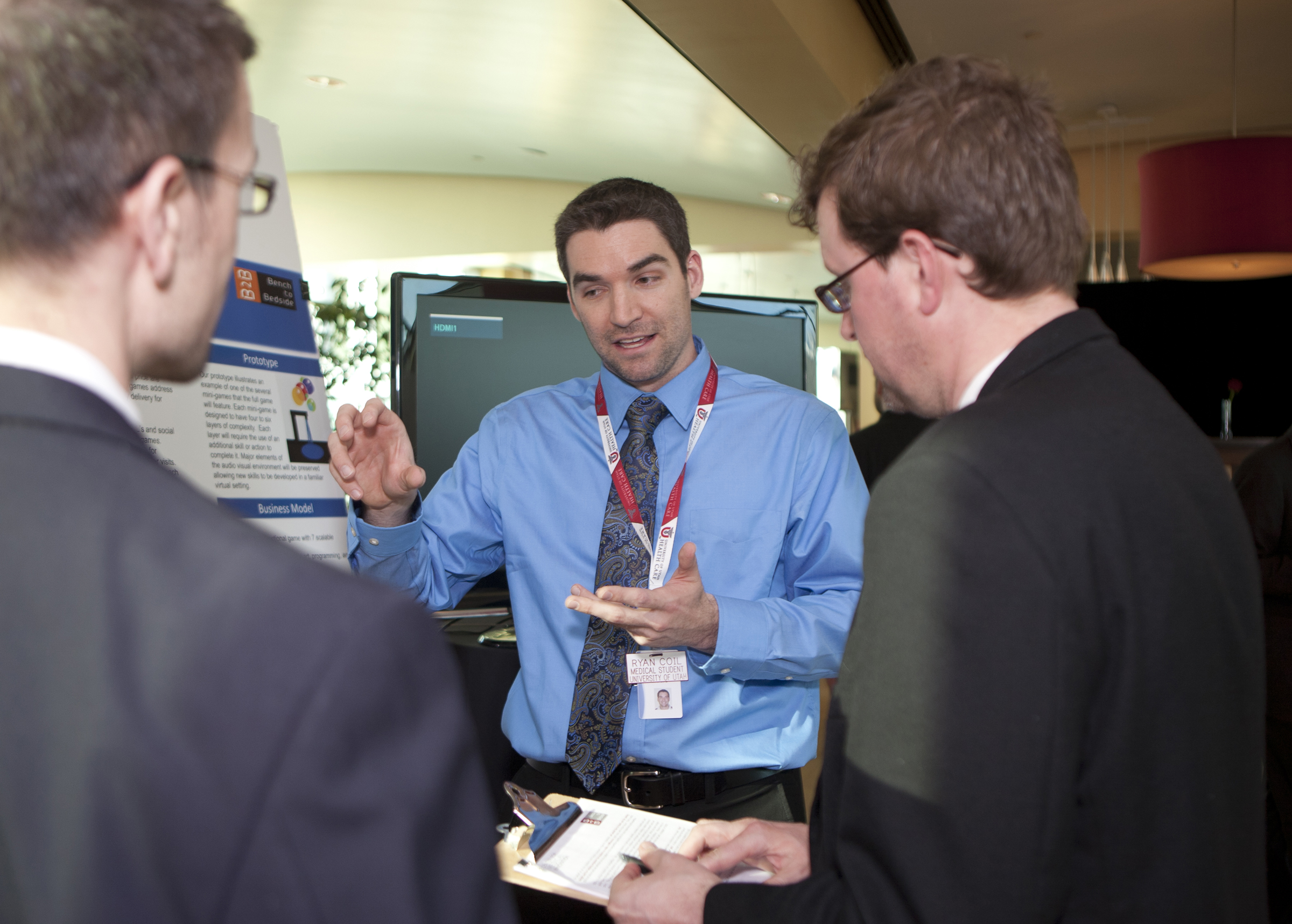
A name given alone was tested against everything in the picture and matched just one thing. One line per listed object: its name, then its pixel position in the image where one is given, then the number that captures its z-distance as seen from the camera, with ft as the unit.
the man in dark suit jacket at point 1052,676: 2.61
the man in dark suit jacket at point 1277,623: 9.11
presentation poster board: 5.76
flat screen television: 9.00
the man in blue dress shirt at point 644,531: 5.93
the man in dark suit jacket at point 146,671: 1.74
